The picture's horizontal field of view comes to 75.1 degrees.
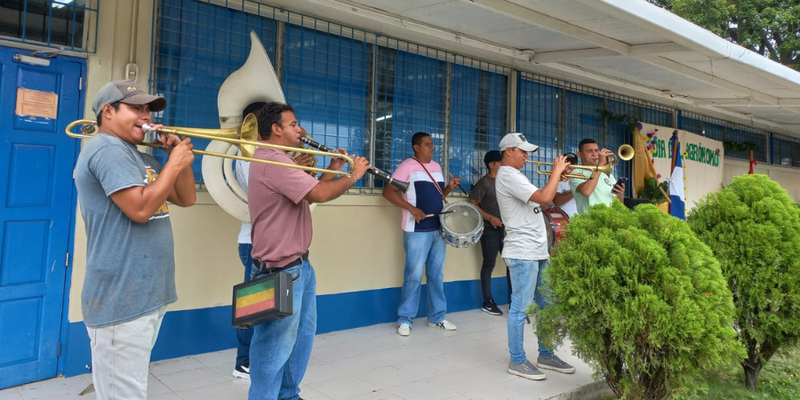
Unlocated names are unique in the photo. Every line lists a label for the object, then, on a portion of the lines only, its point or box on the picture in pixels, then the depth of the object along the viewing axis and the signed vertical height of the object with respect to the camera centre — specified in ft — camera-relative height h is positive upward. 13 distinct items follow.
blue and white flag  24.63 +2.27
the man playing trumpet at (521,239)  11.97 -0.24
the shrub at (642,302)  8.77 -1.21
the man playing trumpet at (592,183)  13.47 +1.31
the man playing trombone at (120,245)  6.24 -0.34
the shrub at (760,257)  10.87 -0.44
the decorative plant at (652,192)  23.45 +1.83
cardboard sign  10.64 +2.31
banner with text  24.95 +3.91
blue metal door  10.53 +0.16
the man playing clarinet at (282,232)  8.23 -0.16
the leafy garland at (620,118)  23.56 +5.21
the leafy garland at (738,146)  30.35 +5.33
